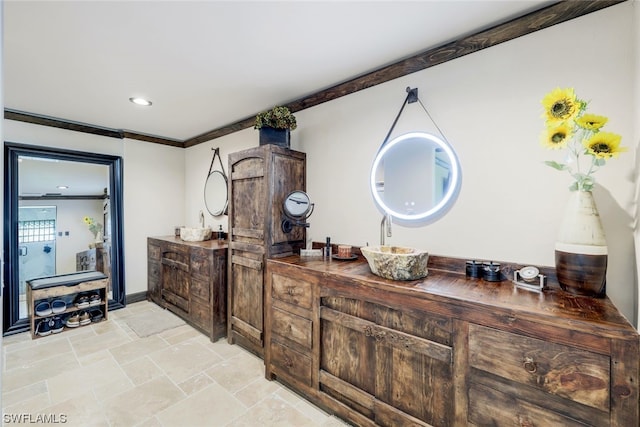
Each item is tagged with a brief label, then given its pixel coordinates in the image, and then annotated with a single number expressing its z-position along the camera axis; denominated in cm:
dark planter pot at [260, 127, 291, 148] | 261
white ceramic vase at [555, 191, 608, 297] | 133
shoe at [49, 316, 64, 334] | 313
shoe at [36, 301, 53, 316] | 306
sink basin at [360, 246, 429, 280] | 166
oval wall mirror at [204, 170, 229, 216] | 384
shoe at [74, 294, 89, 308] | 331
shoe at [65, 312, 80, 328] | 321
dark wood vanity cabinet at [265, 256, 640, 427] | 111
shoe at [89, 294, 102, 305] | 341
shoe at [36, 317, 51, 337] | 305
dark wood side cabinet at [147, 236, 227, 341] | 293
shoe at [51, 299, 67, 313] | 314
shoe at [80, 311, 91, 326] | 330
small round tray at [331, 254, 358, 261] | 227
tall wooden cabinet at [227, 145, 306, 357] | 246
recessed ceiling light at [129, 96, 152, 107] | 287
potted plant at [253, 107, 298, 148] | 256
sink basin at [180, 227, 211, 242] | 365
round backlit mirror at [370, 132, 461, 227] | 199
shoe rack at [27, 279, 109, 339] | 302
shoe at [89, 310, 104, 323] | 340
